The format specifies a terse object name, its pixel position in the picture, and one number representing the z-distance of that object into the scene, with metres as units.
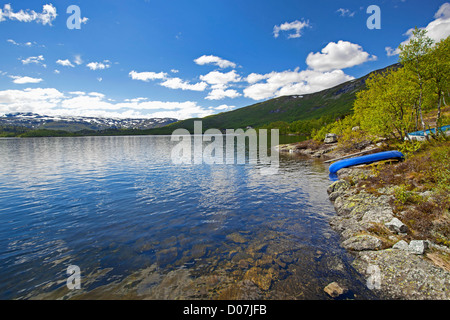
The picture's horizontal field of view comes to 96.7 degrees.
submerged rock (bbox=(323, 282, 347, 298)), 9.23
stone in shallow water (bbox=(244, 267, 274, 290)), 10.04
